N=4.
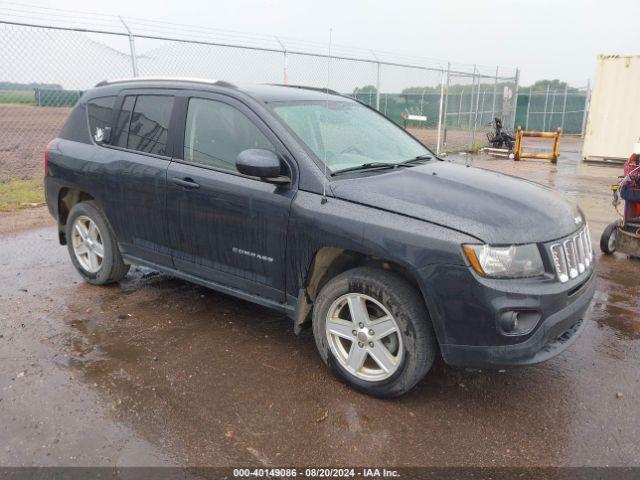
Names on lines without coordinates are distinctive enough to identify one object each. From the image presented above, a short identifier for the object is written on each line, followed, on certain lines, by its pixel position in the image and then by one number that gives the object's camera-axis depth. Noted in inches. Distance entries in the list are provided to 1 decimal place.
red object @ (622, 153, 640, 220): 231.8
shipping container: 593.3
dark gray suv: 112.4
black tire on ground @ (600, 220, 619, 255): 243.8
